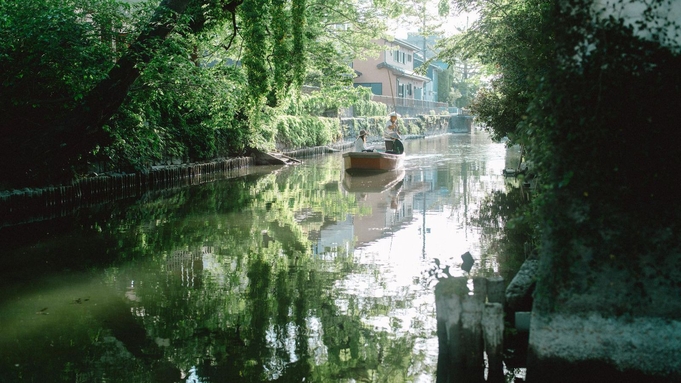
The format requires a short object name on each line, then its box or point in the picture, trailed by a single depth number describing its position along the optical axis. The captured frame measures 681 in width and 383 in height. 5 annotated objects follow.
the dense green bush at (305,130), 34.17
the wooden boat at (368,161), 25.08
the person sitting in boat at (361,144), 26.64
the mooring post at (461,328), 5.82
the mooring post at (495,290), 6.19
